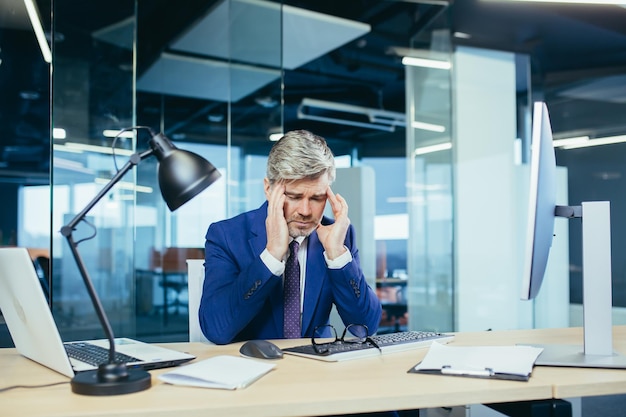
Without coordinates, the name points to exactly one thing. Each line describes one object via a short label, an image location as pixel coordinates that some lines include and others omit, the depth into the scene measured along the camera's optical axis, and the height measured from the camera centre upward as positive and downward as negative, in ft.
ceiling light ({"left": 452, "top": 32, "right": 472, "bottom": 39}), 17.83 +5.63
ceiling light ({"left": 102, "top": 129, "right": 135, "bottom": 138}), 14.17 +2.30
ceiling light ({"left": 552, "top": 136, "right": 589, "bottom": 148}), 20.18 +3.01
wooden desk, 3.95 -1.07
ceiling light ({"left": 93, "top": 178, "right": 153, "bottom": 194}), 14.01 +1.18
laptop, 4.44 -0.73
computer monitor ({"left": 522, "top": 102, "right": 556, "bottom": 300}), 4.89 +0.25
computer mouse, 5.50 -1.02
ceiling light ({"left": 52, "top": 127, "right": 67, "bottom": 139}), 13.39 +2.16
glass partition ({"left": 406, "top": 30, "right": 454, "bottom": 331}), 17.48 +0.98
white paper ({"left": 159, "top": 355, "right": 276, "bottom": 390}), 4.41 -1.01
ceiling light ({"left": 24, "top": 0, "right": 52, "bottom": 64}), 12.17 +4.00
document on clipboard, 4.79 -1.02
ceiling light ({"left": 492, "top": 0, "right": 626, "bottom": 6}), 12.43 +4.63
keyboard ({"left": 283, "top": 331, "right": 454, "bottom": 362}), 5.49 -1.03
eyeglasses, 5.68 -1.02
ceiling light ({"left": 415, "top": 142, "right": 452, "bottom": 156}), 17.56 +2.42
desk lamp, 4.28 +0.29
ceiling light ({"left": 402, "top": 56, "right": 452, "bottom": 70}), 17.83 +4.92
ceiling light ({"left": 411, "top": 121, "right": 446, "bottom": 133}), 17.69 +3.05
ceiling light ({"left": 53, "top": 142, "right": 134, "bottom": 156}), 13.44 +1.89
